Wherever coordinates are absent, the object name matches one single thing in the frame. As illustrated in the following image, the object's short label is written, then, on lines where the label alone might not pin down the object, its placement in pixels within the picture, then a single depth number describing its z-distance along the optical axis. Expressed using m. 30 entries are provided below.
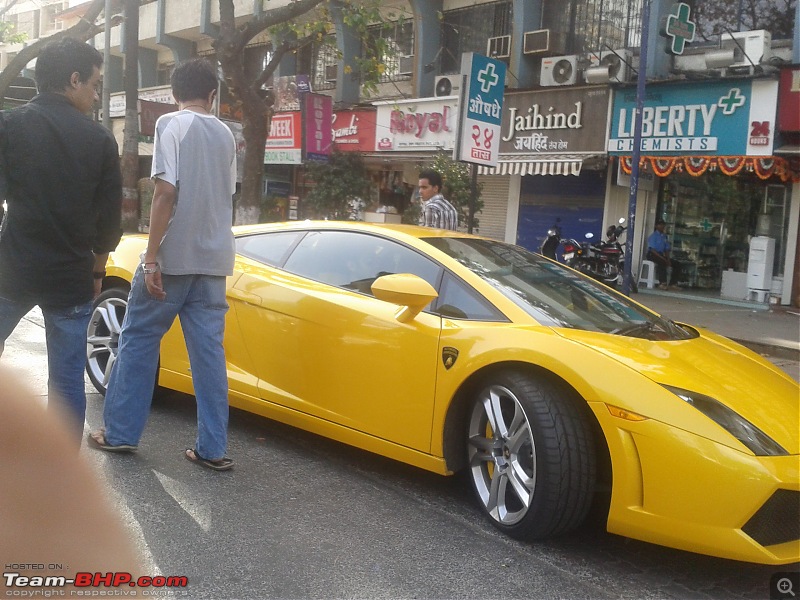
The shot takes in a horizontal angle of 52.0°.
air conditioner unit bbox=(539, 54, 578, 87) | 16.11
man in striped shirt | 6.66
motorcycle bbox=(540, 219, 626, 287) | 14.75
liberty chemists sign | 13.04
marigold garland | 13.27
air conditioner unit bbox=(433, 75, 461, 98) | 17.88
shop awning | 15.53
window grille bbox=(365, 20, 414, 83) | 19.97
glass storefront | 14.67
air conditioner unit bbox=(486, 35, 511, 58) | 17.44
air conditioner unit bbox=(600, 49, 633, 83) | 15.14
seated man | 15.81
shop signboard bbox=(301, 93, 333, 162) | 16.75
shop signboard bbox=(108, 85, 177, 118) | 25.29
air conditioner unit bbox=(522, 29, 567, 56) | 16.45
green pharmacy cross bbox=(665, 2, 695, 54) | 13.48
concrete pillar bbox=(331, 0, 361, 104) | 20.12
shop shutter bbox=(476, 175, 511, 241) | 18.78
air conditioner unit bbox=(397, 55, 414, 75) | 19.86
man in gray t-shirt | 3.64
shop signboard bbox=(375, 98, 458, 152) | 17.67
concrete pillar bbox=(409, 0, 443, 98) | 18.64
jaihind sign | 15.41
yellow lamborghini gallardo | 2.79
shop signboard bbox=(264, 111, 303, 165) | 21.12
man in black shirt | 3.19
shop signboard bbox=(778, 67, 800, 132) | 12.62
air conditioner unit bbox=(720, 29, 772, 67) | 13.43
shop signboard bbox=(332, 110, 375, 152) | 19.36
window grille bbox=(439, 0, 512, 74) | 18.17
